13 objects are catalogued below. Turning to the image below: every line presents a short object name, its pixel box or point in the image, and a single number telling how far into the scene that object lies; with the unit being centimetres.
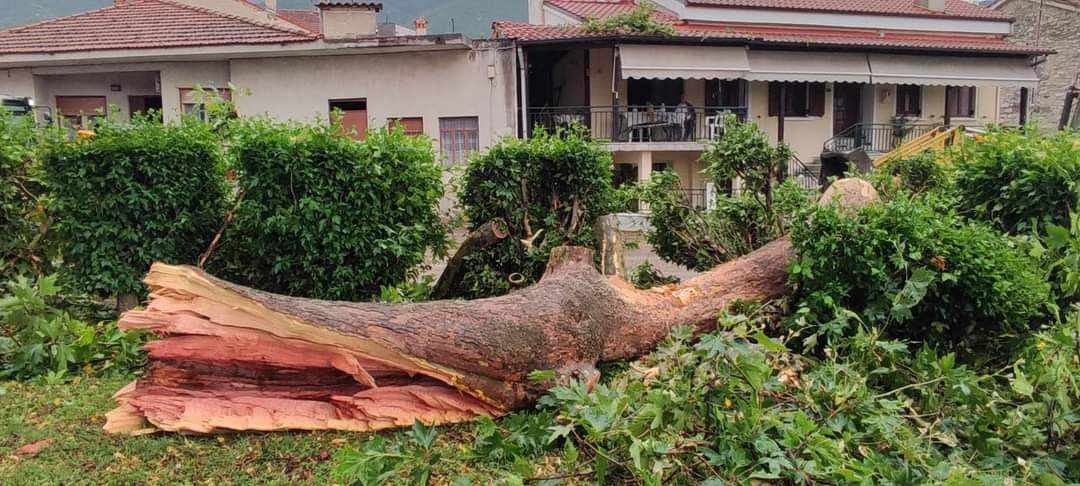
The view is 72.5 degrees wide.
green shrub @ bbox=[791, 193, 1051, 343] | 427
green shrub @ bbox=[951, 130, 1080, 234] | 513
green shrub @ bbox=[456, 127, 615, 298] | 635
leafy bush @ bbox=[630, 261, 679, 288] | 684
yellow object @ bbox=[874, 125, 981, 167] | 1795
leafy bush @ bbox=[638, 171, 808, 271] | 643
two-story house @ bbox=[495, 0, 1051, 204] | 1850
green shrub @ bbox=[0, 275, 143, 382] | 516
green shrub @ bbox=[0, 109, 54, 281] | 611
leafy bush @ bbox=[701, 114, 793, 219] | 644
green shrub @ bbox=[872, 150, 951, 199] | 680
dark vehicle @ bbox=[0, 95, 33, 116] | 1390
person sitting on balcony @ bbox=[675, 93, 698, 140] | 1918
